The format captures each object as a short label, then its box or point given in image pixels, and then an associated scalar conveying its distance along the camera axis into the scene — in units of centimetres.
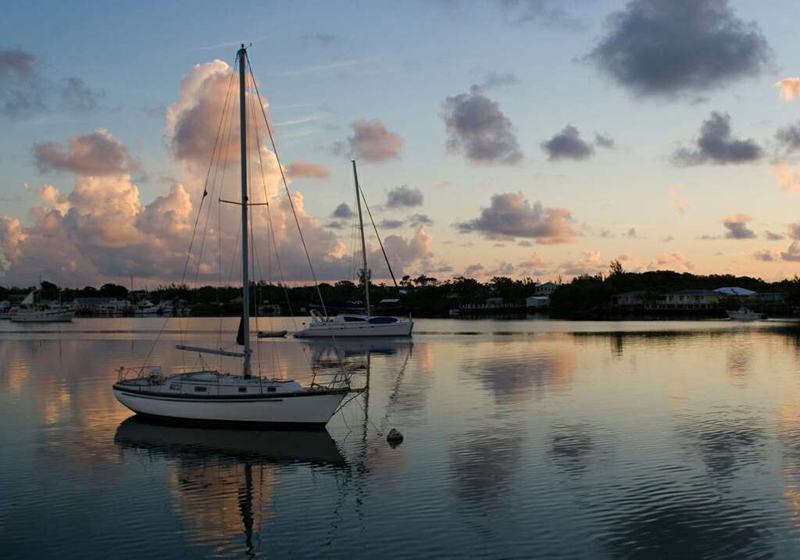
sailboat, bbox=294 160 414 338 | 8800
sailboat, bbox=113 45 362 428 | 2850
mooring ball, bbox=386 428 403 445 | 2697
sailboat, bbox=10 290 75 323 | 17600
